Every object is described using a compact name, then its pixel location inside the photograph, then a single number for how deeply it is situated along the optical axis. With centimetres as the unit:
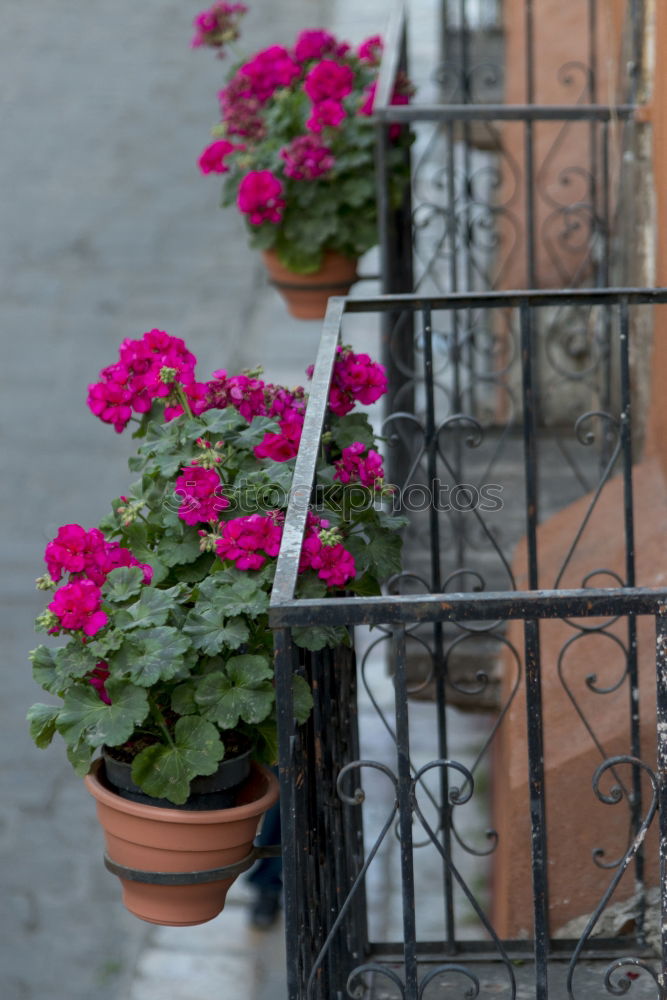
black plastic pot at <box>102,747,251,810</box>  412
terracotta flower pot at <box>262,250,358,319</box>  816
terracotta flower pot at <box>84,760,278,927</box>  413
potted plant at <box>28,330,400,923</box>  394
